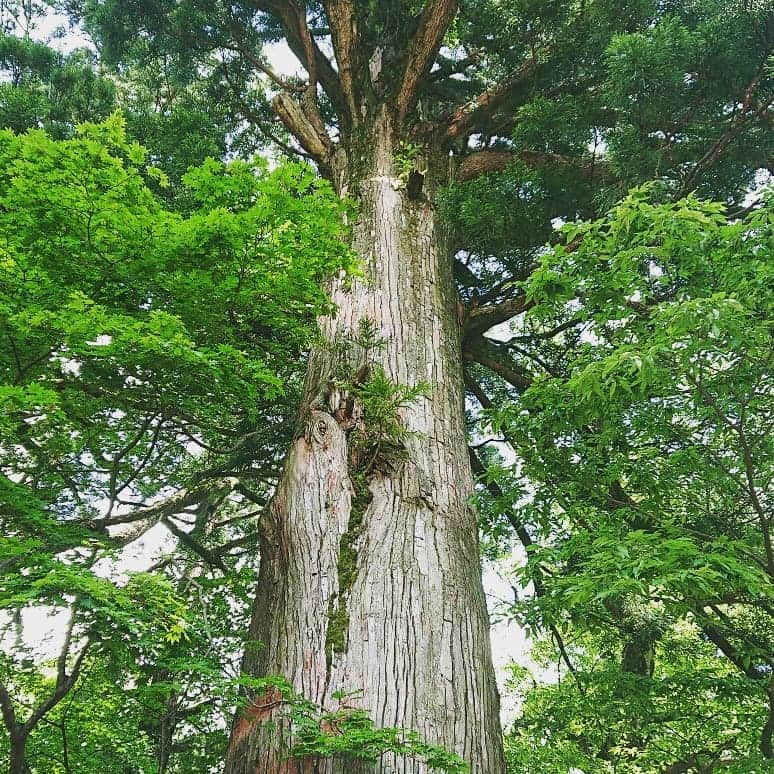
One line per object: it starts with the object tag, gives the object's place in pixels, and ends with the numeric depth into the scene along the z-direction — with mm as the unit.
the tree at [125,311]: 2227
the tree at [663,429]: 2508
